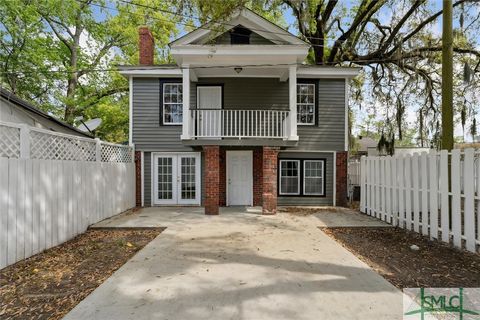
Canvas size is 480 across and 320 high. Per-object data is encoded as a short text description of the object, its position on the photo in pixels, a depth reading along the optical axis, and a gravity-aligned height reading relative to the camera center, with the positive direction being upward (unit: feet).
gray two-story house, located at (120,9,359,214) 35.29 +3.71
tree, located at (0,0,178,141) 60.29 +25.77
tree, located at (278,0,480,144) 40.78 +17.69
